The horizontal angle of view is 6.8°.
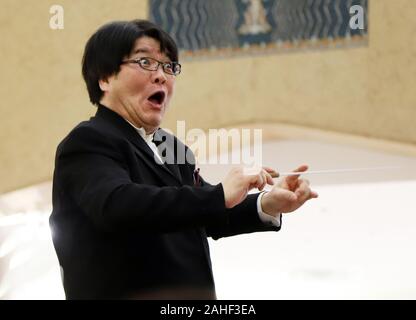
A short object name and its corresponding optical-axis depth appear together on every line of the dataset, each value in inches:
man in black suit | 300.5
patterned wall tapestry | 674.9
